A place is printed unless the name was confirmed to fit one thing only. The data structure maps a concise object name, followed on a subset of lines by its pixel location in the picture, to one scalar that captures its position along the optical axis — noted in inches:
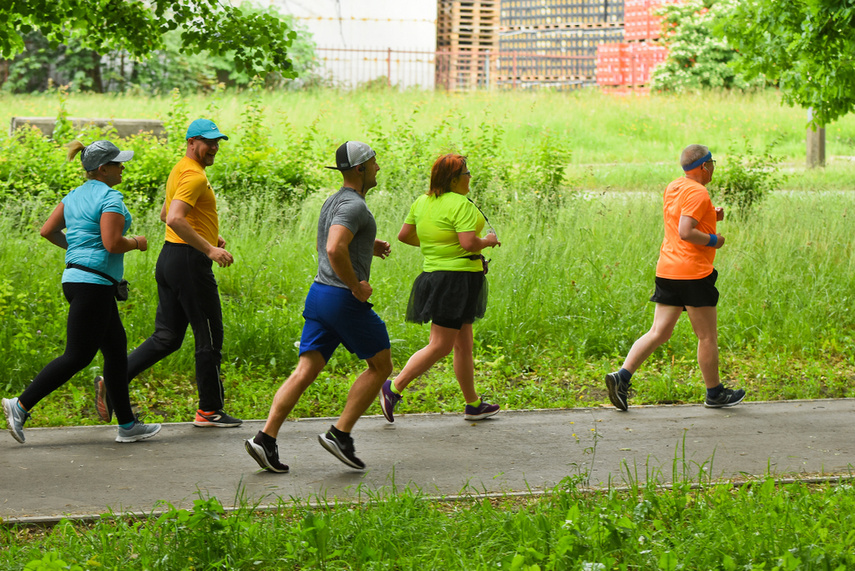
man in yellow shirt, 412.5
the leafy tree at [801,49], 596.4
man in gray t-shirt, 358.3
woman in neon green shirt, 425.1
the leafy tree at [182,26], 542.9
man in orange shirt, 451.5
